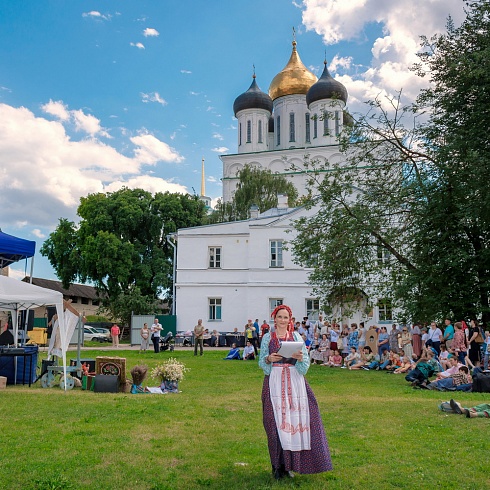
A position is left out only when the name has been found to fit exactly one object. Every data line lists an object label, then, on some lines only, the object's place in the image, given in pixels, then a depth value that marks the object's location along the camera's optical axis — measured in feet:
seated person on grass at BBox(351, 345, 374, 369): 63.87
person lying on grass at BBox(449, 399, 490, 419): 30.50
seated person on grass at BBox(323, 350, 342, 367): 68.13
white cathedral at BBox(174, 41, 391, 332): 113.60
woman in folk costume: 19.07
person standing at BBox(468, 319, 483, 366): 55.52
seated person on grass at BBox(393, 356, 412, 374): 57.93
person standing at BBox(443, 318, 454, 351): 55.11
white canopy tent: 40.42
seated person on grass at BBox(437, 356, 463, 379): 46.11
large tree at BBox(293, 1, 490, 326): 56.59
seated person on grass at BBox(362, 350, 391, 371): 61.93
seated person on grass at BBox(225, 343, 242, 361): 77.15
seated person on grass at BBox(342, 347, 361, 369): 64.86
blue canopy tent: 58.59
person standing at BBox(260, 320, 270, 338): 82.57
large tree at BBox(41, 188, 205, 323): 138.62
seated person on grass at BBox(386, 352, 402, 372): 60.49
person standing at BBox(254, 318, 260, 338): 88.24
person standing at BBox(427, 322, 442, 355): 58.44
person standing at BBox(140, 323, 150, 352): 85.56
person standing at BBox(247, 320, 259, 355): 85.07
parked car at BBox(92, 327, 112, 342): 139.05
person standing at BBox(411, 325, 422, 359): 66.23
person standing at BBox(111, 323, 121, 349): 103.17
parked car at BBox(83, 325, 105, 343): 136.77
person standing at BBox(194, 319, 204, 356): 78.48
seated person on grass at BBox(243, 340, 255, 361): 77.15
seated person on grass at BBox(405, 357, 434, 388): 45.76
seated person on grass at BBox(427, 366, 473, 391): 44.19
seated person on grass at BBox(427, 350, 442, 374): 48.11
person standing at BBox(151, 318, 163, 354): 82.79
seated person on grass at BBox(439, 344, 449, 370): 50.78
